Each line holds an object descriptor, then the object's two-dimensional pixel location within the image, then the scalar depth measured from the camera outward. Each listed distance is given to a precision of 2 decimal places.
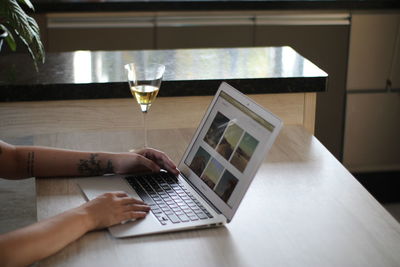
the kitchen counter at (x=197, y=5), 3.34
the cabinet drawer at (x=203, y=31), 3.48
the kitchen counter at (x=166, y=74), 2.08
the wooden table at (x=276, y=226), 1.32
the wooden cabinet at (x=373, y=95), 3.58
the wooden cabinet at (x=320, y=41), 3.55
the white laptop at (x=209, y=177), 1.46
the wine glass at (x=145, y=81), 1.77
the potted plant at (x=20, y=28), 1.97
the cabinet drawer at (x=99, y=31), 3.39
